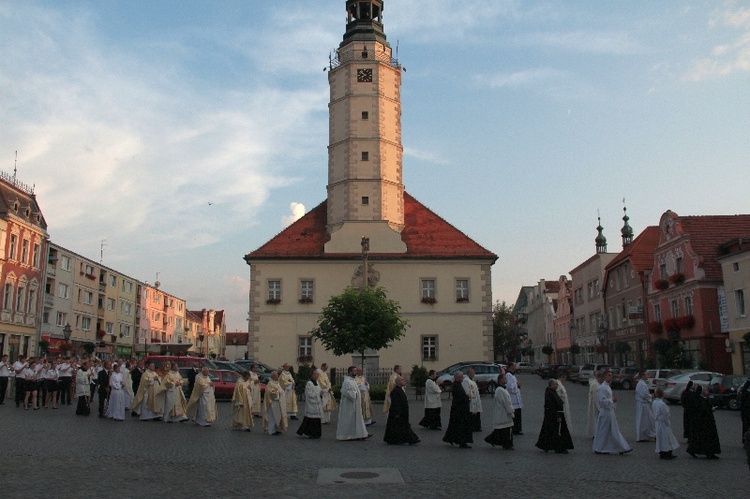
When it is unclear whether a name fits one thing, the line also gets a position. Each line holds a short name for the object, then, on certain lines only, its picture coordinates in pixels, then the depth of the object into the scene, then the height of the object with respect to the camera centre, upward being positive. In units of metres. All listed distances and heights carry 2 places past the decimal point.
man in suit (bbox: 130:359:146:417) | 24.02 -0.41
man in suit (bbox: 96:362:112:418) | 21.26 -0.74
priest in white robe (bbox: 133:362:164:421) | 20.69 -0.98
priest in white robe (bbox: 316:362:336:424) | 18.48 -0.94
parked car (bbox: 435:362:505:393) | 31.80 -0.60
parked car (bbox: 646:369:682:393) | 30.14 -0.45
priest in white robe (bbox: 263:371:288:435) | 17.06 -1.12
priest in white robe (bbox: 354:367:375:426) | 18.70 -1.05
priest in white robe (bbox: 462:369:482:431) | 17.27 -0.94
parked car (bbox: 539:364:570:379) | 46.38 -0.43
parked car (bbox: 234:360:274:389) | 28.83 -0.18
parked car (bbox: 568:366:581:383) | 44.36 -0.63
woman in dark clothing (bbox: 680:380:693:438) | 13.37 -0.82
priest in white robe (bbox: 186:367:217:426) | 19.05 -1.03
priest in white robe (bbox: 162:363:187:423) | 20.17 -1.03
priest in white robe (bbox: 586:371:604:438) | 14.96 -0.83
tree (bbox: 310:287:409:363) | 31.67 +1.96
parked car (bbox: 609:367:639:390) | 38.34 -0.78
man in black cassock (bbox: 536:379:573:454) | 13.63 -1.30
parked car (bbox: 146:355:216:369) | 28.20 +0.18
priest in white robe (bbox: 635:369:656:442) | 16.02 -1.31
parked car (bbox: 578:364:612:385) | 40.97 -0.47
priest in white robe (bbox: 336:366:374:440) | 15.72 -1.27
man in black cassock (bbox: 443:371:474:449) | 14.58 -1.22
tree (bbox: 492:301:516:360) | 75.40 +4.03
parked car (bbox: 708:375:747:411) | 24.59 -1.00
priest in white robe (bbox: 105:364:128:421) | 20.52 -1.02
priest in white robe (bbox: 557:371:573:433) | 14.25 -0.70
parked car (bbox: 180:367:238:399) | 28.12 -0.69
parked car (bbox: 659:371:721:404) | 27.14 -0.74
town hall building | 42.06 +6.57
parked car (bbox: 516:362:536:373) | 69.44 -0.38
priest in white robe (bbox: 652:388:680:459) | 12.97 -1.43
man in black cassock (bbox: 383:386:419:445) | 15.02 -1.37
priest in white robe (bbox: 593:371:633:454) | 13.62 -1.42
